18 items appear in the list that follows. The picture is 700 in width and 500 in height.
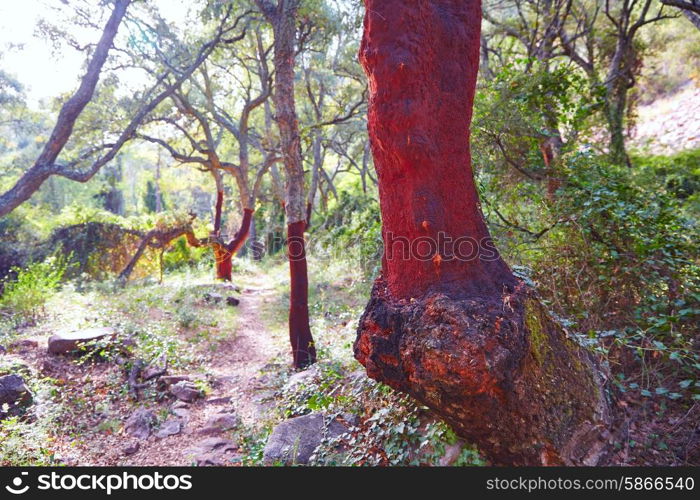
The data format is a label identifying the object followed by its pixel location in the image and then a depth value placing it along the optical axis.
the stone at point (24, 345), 5.75
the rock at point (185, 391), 5.22
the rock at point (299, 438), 3.33
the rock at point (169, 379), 5.47
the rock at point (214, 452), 3.89
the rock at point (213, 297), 9.88
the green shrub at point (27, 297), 7.22
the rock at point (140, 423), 4.49
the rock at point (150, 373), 5.52
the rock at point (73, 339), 5.66
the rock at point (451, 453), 2.68
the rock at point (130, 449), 4.16
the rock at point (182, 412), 4.86
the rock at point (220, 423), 4.55
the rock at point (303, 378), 4.89
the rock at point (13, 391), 4.32
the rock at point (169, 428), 4.48
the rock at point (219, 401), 5.25
